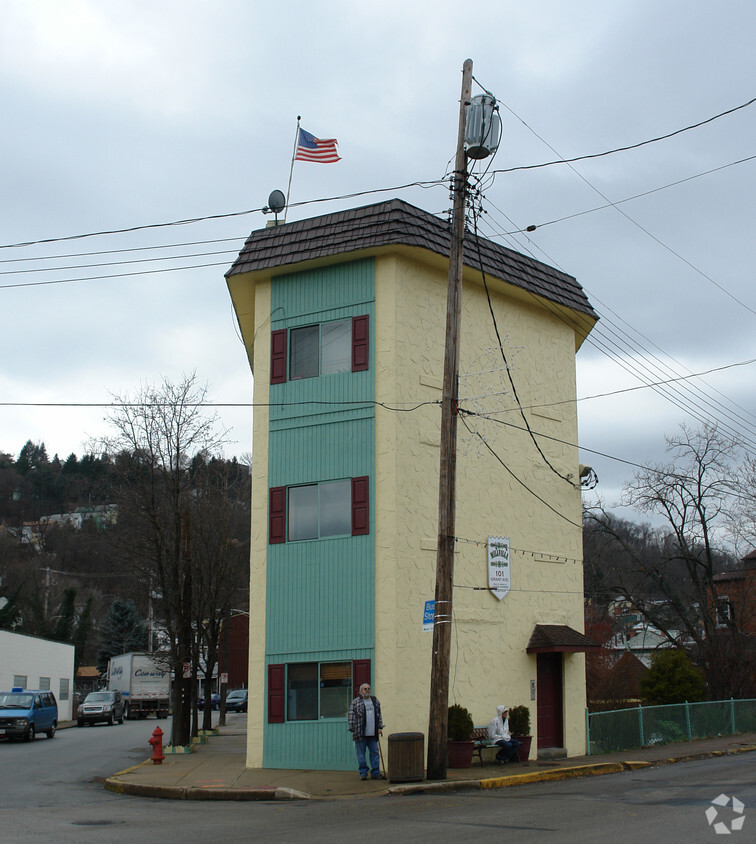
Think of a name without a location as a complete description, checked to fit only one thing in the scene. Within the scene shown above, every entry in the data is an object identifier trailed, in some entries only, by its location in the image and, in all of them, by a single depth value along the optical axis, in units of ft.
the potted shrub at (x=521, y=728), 65.98
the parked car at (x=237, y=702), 213.46
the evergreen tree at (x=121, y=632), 270.46
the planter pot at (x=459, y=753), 60.49
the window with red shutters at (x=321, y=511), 64.28
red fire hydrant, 67.05
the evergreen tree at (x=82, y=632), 267.18
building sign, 69.00
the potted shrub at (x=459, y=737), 60.54
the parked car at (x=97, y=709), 158.20
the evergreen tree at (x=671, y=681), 95.04
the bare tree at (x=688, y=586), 109.60
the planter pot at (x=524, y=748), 65.77
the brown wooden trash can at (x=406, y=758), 51.67
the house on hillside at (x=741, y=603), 130.00
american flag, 68.80
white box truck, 180.65
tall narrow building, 63.00
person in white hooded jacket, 63.31
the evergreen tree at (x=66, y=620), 251.23
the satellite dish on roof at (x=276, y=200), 75.30
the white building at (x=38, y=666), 158.30
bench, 63.26
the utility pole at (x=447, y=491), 51.72
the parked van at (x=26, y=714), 107.55
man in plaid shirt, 55.21
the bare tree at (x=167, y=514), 85.46
